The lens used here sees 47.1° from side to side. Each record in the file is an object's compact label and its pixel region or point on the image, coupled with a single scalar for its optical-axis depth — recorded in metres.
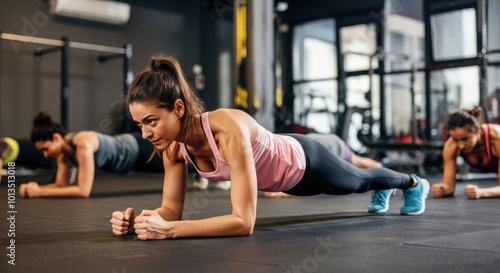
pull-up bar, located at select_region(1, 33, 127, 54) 5.89
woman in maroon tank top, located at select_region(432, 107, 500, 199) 3.28
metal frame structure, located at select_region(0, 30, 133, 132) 6.13
